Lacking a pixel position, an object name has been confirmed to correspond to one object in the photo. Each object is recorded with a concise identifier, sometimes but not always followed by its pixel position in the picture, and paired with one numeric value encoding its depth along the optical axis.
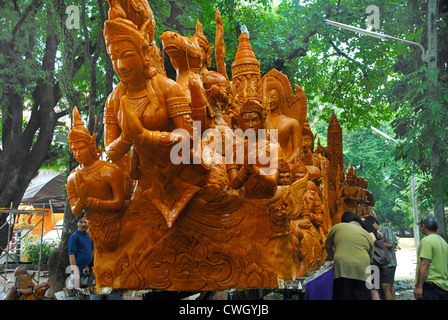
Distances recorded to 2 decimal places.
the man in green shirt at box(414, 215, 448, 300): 4.30
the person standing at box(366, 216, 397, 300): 5.84
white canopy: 13.95
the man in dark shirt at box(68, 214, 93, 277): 5.26
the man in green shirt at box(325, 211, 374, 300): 4.17
